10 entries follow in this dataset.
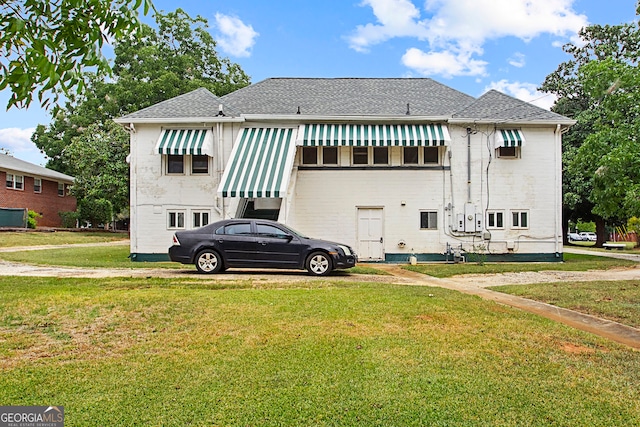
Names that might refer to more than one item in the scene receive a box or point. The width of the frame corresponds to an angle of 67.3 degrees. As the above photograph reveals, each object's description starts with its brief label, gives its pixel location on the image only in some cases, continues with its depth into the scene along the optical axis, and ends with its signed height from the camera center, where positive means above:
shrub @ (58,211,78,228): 38.94 +0.35
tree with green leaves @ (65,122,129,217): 34.84 +4.27
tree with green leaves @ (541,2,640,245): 17.94 +3.35
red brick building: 35.41 +2.69
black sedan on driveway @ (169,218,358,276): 13.25 -0.78
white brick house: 18.69 +1.58
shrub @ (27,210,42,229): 34.59 +0.28
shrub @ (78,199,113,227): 36.97 +1.03
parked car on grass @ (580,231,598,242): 59.91 -1.88
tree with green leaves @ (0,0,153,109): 3.72 +1.58
